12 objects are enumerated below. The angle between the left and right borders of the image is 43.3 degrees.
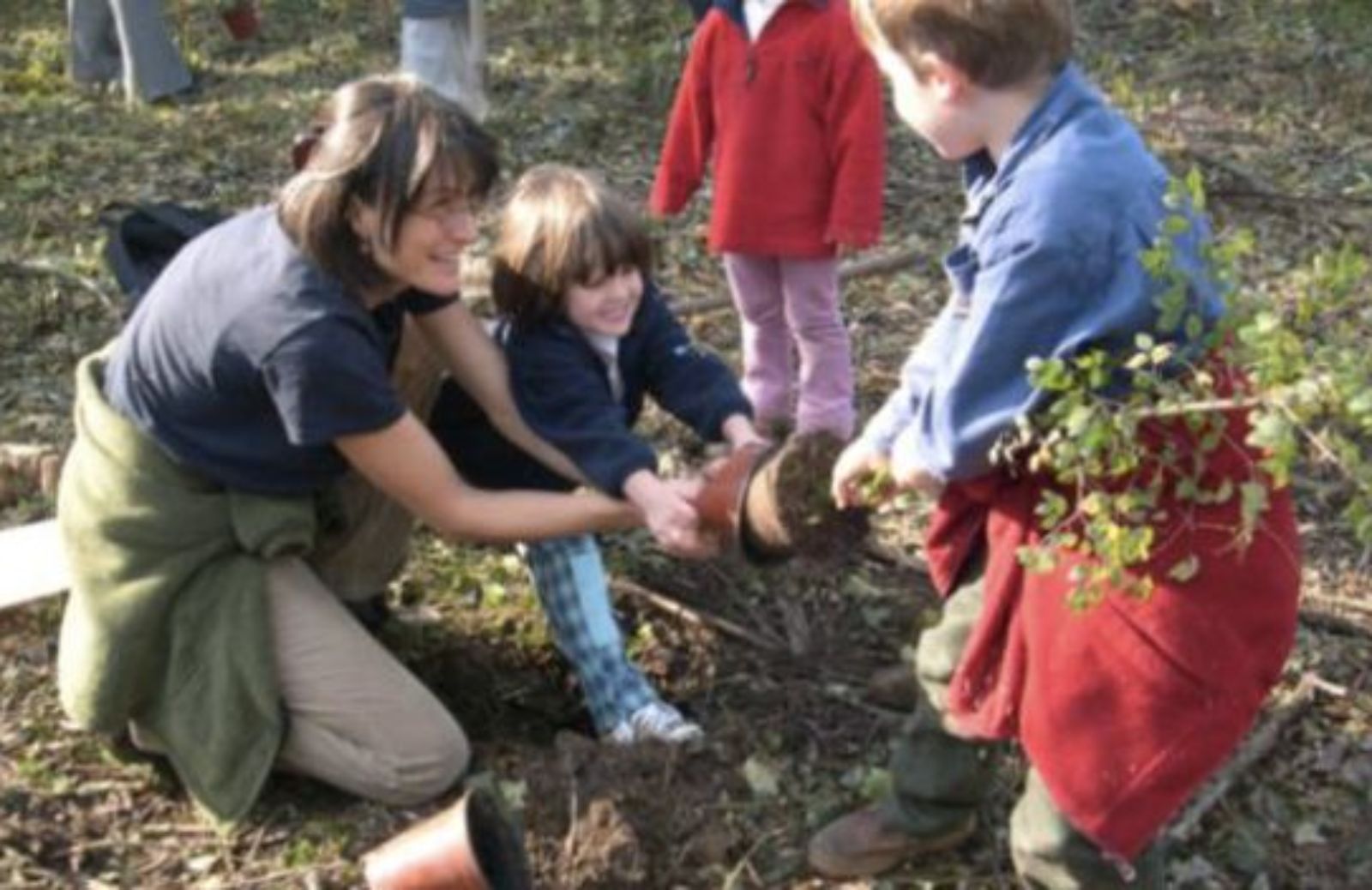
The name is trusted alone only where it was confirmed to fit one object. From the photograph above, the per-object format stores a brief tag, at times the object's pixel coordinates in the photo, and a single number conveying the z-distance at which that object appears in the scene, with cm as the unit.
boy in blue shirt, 232
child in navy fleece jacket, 342
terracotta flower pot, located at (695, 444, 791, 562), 301
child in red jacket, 430
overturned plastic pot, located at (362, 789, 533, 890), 287
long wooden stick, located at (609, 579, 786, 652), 382
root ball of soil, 291
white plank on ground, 379
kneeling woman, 303
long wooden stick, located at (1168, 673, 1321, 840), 325
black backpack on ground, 376
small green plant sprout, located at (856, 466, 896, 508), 269
